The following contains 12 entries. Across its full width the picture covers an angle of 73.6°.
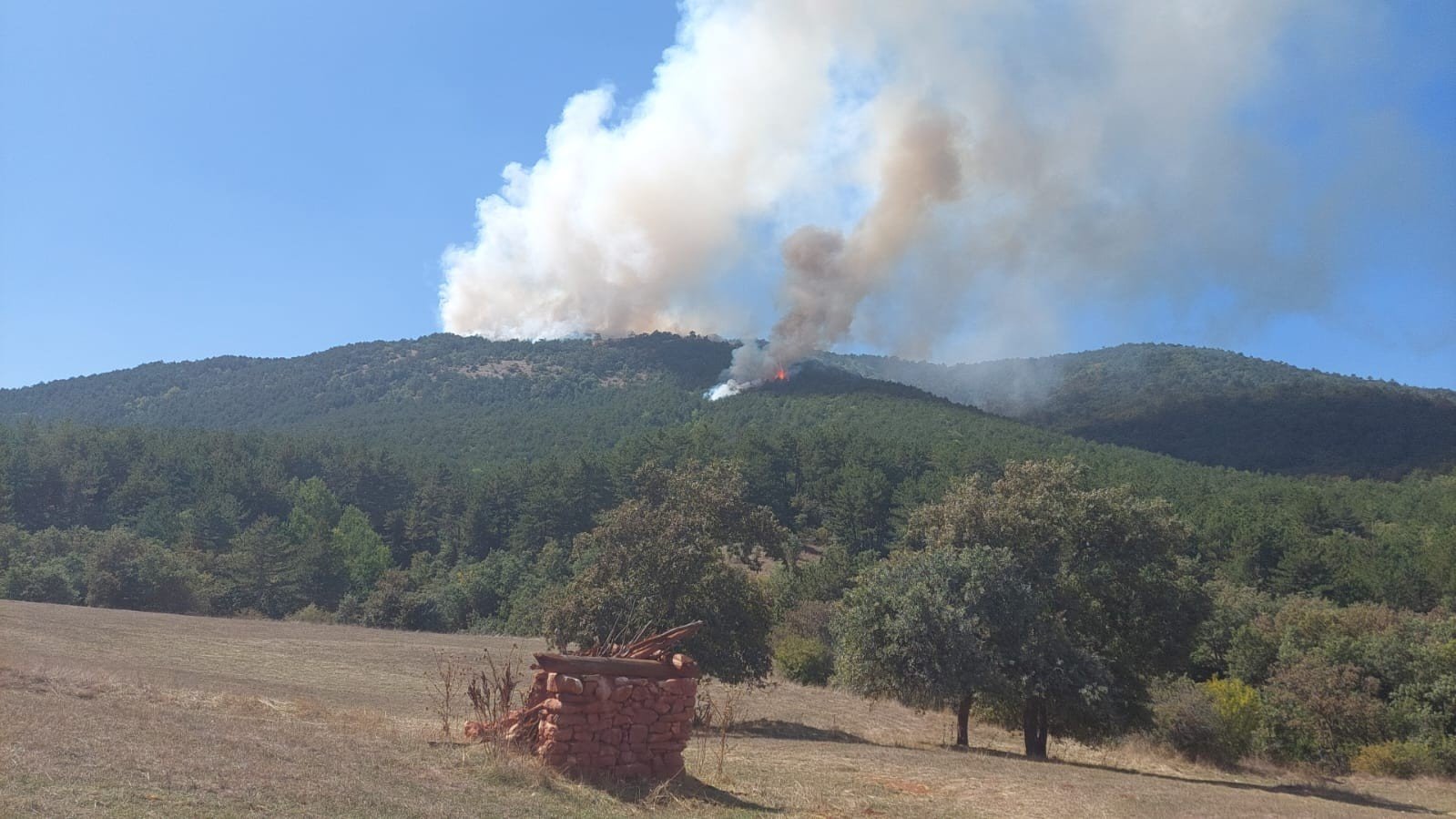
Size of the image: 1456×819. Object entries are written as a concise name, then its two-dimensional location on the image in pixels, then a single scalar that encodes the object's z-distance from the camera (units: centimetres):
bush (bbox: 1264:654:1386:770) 3506
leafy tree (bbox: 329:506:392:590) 8900
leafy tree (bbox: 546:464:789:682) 3077
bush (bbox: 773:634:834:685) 4956
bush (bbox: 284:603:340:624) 7412
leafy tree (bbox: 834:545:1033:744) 2705
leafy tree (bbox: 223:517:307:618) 7881
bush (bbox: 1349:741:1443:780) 3155
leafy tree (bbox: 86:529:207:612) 6781
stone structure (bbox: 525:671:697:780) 1533
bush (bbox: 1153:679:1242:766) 3303
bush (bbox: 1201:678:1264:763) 3328
